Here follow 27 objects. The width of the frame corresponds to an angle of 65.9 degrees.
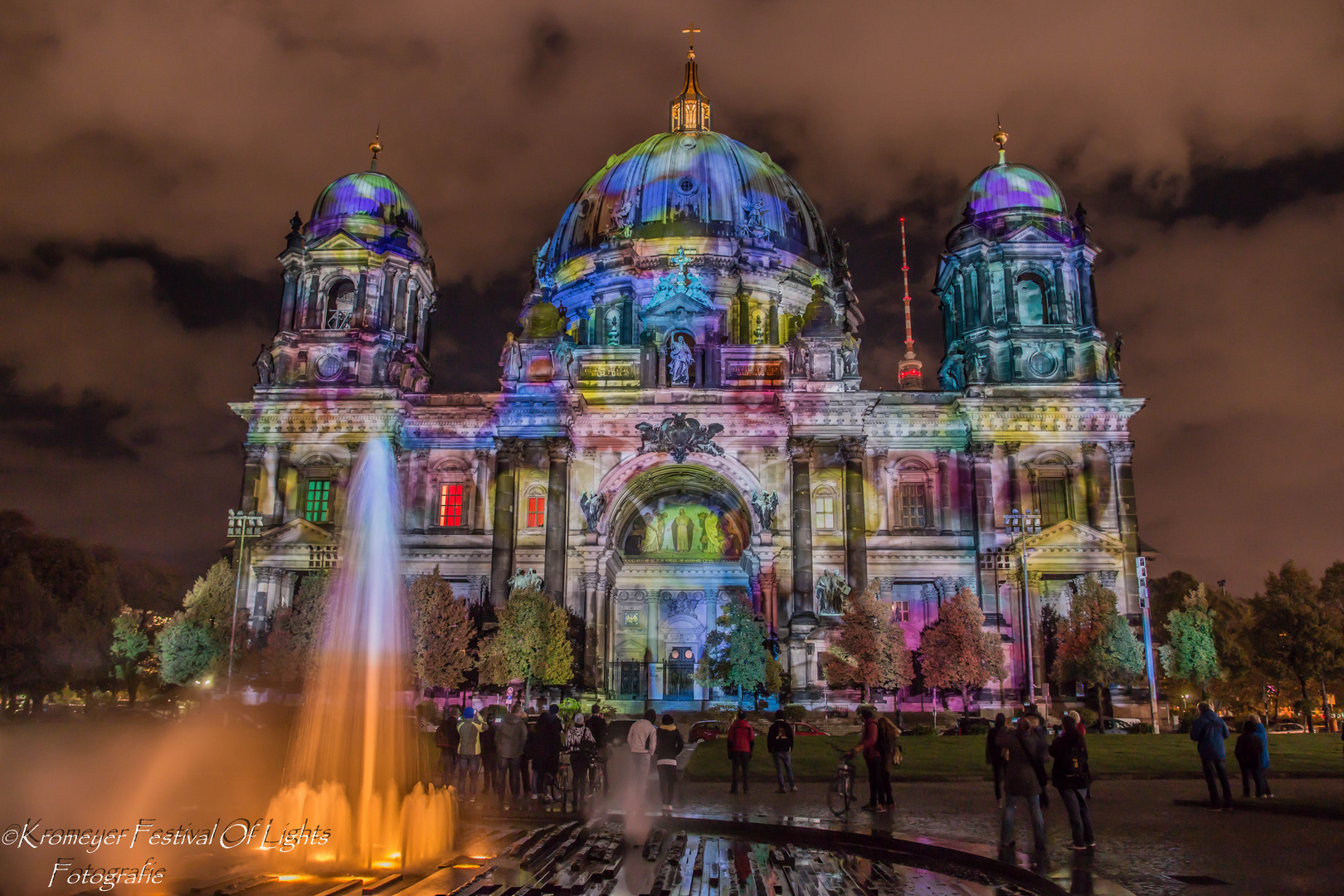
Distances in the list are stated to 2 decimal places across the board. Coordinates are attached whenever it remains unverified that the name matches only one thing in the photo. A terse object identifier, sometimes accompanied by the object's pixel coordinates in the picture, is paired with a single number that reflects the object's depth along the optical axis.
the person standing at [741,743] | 20.81
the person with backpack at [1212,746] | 17.92
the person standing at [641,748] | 18.77
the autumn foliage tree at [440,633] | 41.38
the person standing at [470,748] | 20.41
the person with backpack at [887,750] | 18.47
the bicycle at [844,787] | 17.51
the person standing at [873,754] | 18.62
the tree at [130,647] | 56.62
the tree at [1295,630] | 61.91
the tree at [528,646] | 42.53
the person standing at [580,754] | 19.41
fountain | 12.81
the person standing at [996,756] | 18.45
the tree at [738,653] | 44.81
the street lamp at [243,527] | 48.09
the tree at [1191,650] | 49.78
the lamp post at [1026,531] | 45.00
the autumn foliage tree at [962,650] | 43.34
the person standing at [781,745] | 20.83
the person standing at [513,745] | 20.61
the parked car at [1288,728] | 63.42
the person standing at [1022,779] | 13.68
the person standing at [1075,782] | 13.86
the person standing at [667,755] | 18.86
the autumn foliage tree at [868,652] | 41.72
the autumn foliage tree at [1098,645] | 43.09
